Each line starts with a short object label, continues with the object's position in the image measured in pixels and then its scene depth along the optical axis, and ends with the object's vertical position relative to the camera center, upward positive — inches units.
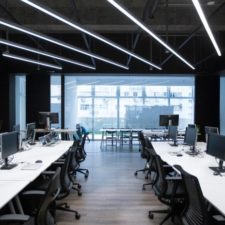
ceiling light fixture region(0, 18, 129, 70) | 133.5 +41.5
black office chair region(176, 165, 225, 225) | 91.7 -34.5
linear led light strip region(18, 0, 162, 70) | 111.0 +41.3
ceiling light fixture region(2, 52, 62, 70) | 241.6 +45.2
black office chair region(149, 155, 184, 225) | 136.4 -42.3
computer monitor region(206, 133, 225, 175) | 155.9 -22.7
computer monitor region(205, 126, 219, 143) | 247.2 -18.8
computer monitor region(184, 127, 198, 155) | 215.8 -22.9
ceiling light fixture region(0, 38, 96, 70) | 181.1 +43.3
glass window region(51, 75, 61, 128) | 445.3 +21.2
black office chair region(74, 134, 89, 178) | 243.6 -43.2
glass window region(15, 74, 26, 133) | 437.4 +12.5
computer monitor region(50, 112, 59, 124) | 376.5 -14.7
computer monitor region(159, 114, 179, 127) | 357.1 -14.9
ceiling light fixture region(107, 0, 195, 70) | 108.1 +40.7
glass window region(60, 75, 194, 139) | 530.9 +13.5
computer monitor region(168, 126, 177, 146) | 269.9 -24.1
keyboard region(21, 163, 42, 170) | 155.2 -33.7
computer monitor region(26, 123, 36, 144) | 259.7 -24.4
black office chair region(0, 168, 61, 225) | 88.3 -34.1
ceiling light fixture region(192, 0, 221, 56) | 103.3 +39.9
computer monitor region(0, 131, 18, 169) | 157.2 -22.7
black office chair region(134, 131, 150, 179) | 258.8 -40.8
